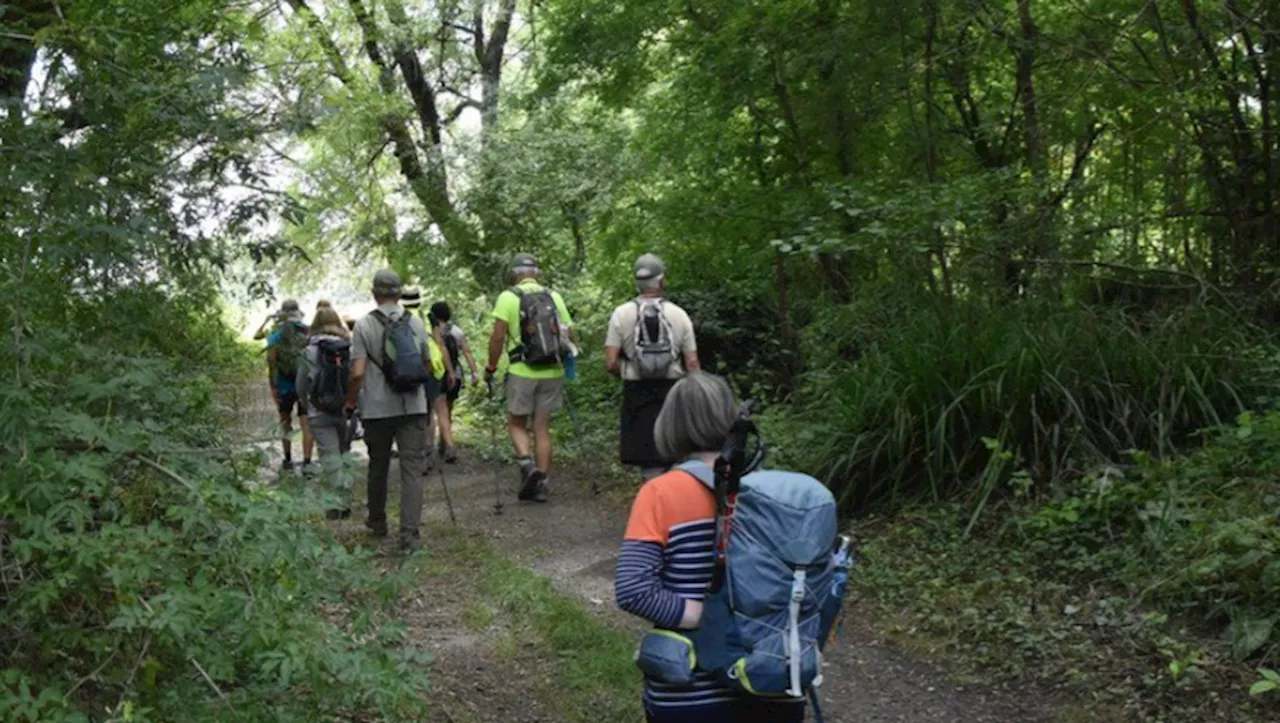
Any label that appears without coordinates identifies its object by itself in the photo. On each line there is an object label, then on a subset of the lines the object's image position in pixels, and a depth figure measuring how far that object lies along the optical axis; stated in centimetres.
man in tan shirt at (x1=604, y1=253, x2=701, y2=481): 840
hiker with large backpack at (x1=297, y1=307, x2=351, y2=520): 981
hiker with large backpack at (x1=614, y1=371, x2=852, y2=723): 320
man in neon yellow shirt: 978
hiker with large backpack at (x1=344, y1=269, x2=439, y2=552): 837
